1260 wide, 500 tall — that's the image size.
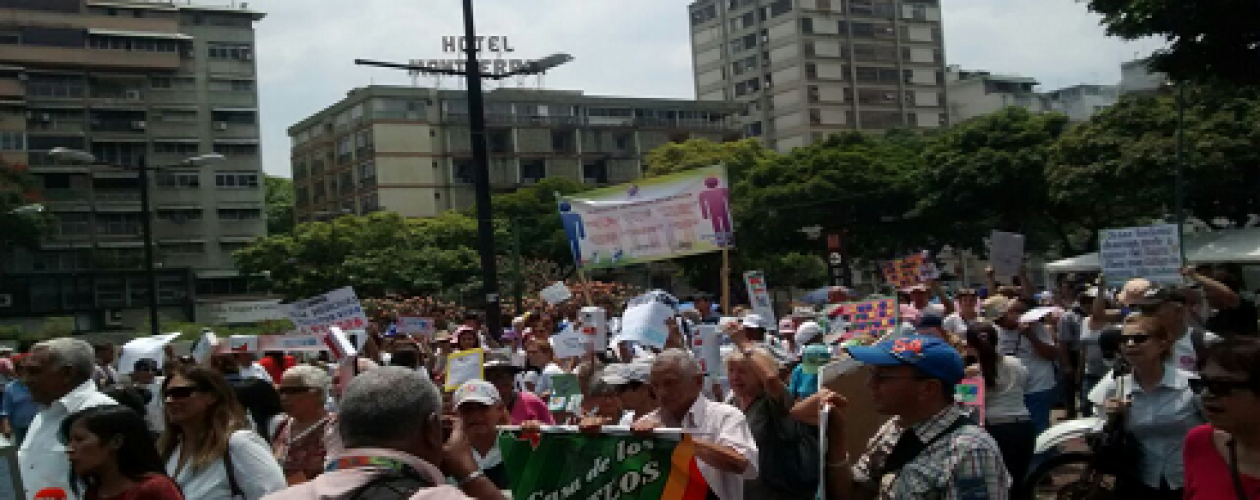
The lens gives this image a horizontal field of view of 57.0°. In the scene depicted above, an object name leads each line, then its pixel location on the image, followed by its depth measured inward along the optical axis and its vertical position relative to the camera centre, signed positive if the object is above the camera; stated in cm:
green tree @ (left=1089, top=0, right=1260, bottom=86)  1666 +273
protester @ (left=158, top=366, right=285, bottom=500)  458 -68
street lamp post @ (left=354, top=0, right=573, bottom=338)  1347 +113
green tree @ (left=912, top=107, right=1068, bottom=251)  4684 +235
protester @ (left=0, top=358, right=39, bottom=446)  766 -81
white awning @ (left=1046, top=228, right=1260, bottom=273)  3212 -90
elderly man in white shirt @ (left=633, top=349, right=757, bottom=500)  487 -76
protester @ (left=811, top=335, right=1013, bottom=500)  358 -67
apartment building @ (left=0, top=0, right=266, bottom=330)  6062 +790
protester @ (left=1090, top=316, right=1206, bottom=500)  548 -90
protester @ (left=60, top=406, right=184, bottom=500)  415 -61
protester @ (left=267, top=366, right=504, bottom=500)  267 -43
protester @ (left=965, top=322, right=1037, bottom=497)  724 -107
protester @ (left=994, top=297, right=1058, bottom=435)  911 -99
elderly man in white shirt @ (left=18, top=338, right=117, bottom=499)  532 -54
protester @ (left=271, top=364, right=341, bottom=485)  562 -77
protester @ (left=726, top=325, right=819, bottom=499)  526 -87
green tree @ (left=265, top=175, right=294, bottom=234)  9594 +555
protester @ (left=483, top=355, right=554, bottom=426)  675 -78
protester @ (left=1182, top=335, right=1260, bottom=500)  358 -65
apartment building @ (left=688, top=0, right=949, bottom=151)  9188 +1460
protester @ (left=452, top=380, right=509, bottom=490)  539 -72
